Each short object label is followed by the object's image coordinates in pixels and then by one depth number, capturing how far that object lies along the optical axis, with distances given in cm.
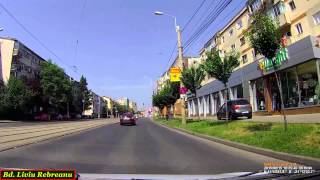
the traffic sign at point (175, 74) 2000
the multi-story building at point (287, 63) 1568
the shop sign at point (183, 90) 1928
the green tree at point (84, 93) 8043
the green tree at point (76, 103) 6916
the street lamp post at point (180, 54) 1900
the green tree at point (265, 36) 855
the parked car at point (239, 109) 1738
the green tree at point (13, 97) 3925
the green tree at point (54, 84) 5113
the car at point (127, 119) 2622
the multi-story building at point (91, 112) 9365
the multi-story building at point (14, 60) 4368
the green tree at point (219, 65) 1369
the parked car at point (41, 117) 4648
